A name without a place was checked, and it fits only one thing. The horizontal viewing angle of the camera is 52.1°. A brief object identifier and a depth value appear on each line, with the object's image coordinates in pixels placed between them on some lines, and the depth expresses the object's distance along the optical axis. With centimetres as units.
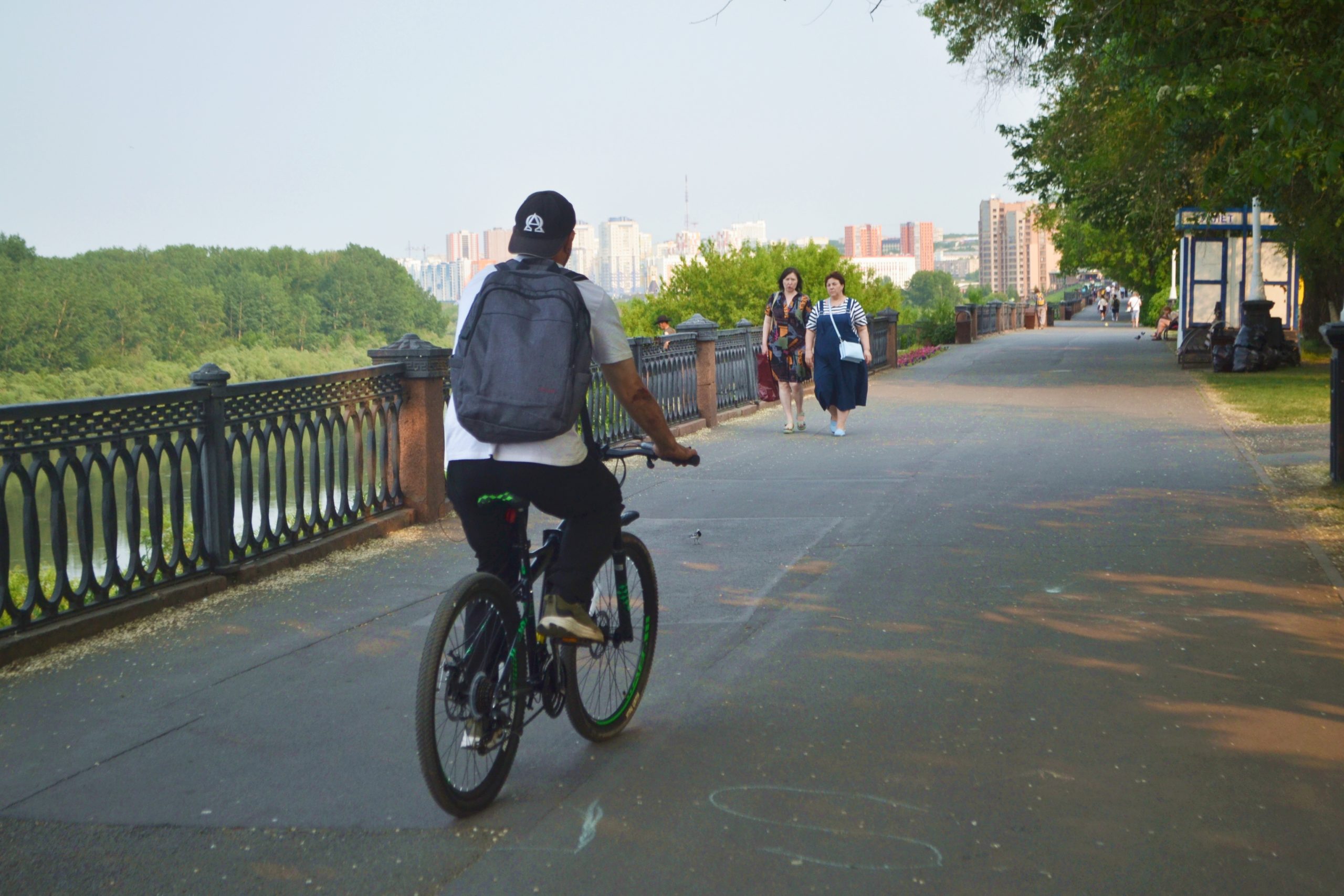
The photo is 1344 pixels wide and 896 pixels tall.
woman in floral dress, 1517
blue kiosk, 2981
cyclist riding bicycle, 401
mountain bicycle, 385
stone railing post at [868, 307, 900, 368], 2825
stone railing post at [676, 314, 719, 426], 1667
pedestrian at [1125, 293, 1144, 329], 5753
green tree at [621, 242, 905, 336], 9638
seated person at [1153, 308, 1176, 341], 4203
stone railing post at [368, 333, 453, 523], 959
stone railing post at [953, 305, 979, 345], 4128
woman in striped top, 1470
